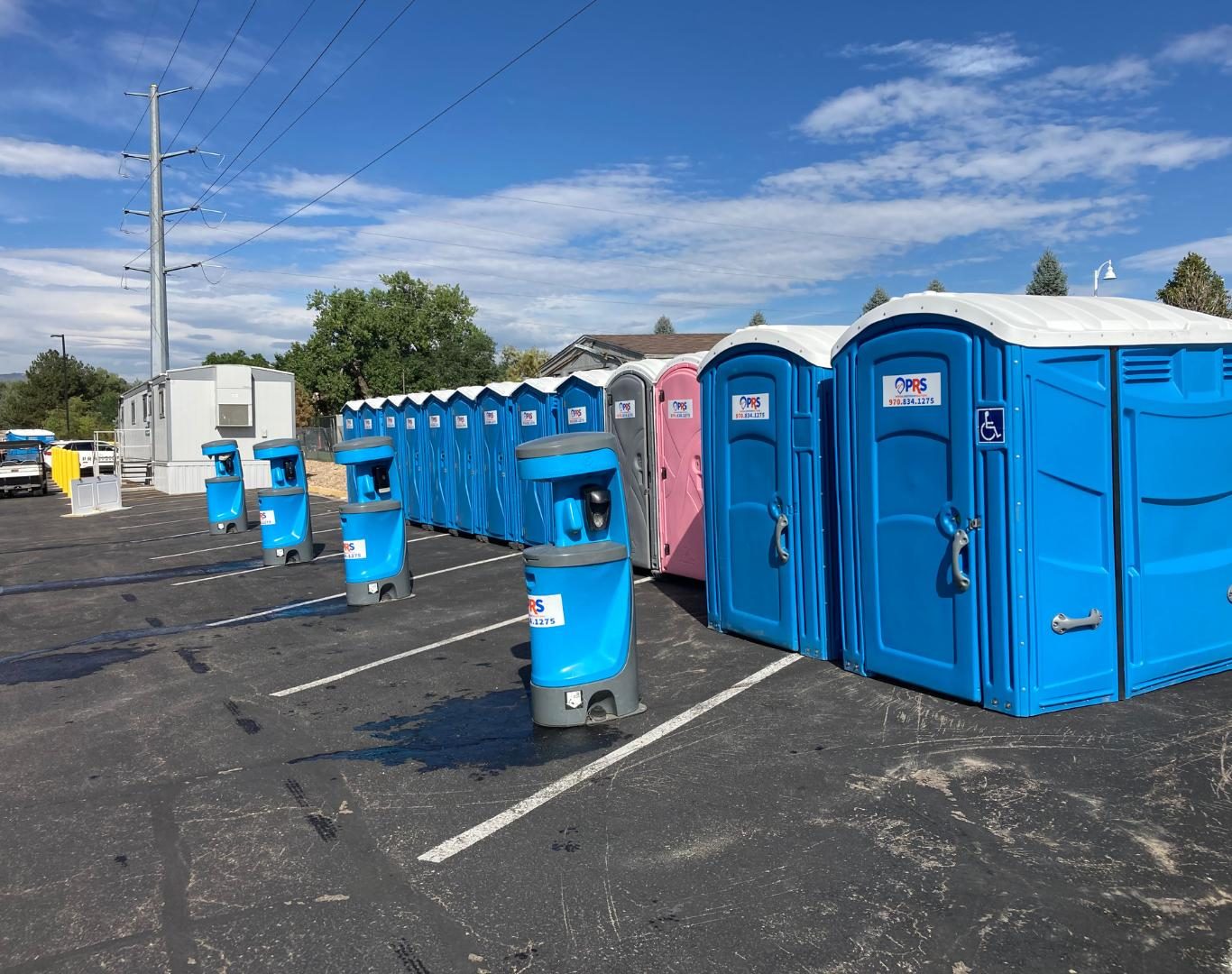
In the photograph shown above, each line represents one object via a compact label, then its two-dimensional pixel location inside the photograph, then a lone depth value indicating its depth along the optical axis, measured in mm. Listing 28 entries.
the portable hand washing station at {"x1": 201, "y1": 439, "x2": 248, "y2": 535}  16891
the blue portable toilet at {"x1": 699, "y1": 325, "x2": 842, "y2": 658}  6508
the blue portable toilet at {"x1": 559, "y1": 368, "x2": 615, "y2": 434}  11039
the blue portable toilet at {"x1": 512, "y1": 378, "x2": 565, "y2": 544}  12094
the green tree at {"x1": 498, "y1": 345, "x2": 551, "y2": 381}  62469
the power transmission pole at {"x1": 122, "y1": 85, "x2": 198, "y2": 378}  35531
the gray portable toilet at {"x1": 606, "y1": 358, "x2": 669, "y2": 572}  9969
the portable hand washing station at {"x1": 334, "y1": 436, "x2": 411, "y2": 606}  9719
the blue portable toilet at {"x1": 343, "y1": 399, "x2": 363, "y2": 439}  18750
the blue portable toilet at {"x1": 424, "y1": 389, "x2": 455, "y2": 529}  15188
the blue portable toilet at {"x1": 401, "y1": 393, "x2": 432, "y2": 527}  16031
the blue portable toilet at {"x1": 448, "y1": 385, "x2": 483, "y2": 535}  14328
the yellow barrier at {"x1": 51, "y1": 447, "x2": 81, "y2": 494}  27047
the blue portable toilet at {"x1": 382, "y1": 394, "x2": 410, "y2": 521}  16812
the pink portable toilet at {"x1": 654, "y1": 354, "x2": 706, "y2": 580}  9281
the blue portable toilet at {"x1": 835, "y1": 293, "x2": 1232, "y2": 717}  5145
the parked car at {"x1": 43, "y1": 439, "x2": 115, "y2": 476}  32219
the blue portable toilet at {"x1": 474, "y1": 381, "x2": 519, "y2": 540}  13383
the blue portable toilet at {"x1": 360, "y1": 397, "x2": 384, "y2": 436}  17781
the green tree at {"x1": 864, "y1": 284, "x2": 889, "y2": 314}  56594
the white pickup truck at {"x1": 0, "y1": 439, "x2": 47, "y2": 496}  28688
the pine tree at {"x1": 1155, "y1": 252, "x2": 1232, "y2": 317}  30902
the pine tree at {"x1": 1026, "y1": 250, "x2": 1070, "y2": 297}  48344
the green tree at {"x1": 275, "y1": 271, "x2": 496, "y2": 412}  53406
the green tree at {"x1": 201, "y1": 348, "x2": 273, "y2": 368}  73188
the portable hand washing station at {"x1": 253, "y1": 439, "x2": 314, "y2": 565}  12812
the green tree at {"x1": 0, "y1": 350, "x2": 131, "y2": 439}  77375
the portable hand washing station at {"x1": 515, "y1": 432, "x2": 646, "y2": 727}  5422
